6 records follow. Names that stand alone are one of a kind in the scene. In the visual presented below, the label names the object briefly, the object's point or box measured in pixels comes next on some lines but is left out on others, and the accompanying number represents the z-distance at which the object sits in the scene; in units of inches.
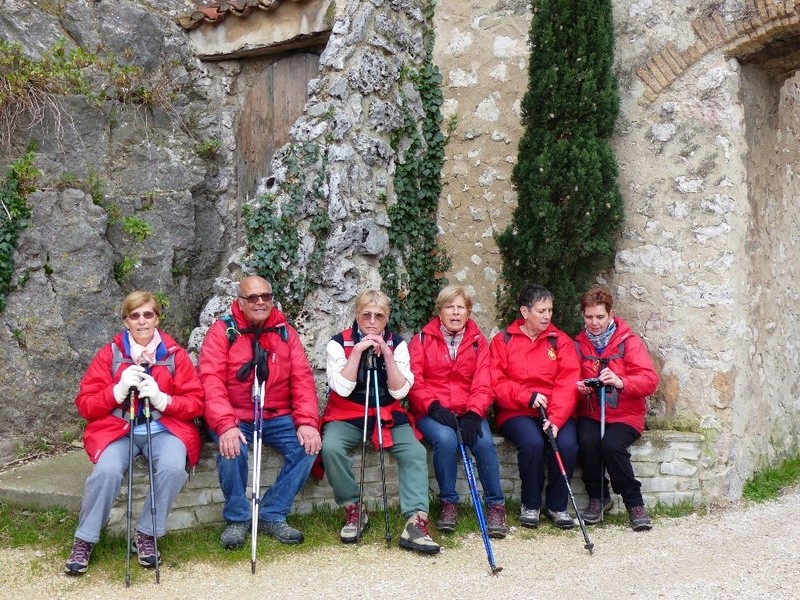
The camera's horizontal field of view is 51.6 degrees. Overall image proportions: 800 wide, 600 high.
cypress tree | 222.8
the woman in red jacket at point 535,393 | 196.4
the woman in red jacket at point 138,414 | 165.2
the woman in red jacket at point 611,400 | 196.4
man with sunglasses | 180.5
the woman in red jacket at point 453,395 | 192.2
